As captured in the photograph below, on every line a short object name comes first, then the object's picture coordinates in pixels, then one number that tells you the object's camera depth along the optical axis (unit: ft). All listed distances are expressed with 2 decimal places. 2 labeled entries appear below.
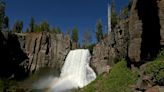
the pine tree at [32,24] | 129.92
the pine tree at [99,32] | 120.02
